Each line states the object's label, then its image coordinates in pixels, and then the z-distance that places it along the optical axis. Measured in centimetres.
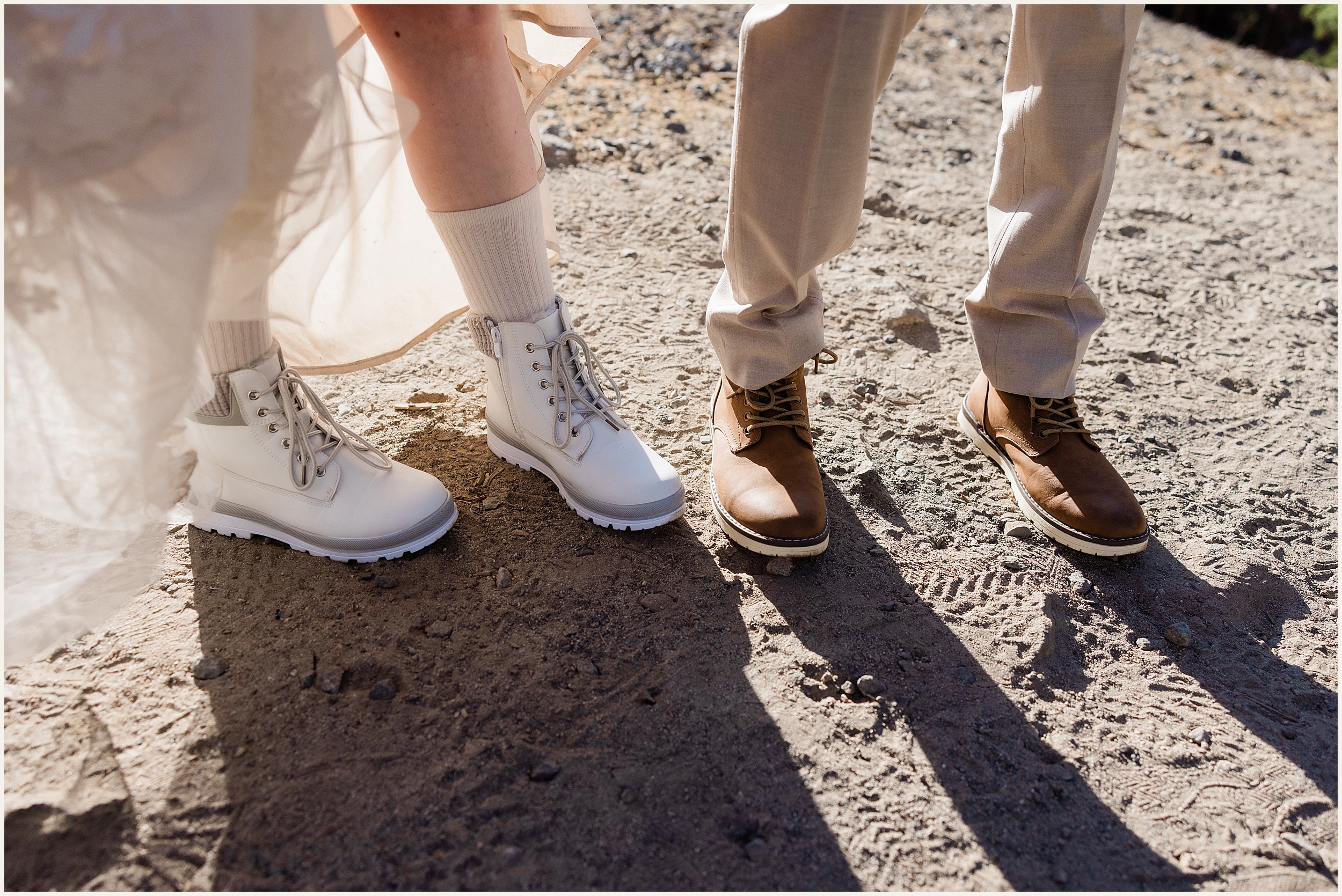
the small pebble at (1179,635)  144
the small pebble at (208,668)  127
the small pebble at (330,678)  126
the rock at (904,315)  229
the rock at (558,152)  295
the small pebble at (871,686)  131
